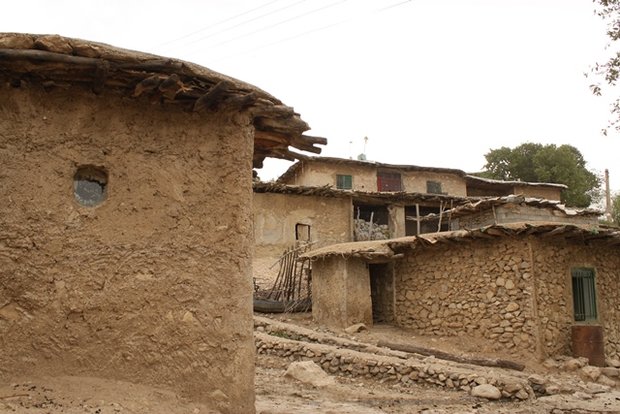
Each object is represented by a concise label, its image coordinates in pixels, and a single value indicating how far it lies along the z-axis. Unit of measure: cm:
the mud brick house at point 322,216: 2045
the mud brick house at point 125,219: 448
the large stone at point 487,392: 861
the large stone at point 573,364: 1097
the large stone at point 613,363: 1199
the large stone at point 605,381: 1062
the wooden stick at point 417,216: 2244
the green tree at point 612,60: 883
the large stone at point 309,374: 908
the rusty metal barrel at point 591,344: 1153
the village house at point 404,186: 2305
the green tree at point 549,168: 3169
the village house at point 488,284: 1164
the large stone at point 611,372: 1105
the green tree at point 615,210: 3048
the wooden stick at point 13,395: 413
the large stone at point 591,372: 1062
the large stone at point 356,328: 1280
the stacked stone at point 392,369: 893
